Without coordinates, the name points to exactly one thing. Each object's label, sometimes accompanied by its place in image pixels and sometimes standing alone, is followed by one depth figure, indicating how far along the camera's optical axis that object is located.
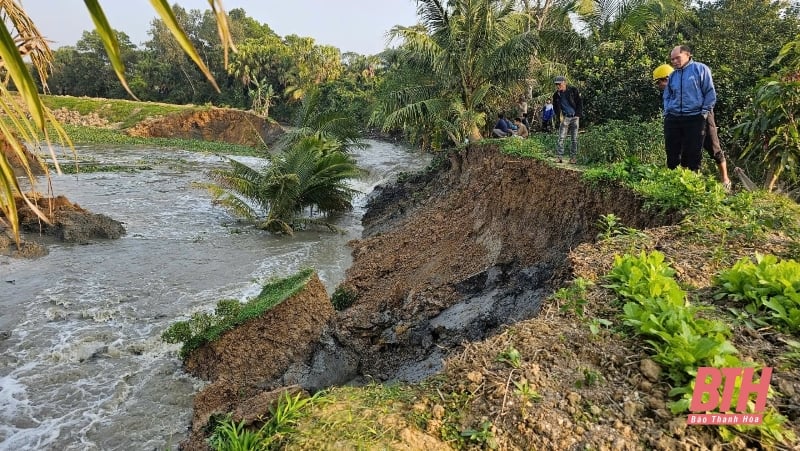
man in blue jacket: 5.55
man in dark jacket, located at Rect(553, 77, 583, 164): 8.23
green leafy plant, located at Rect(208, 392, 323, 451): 2.30
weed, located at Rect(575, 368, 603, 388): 2.45
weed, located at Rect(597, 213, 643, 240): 4.41
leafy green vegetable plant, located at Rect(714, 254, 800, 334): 2.67
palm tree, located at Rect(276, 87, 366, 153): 17.05
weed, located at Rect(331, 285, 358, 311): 8.02
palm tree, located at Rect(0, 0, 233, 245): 1.05
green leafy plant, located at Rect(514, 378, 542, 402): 2.36
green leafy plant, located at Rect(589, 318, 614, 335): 2.79
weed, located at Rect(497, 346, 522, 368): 2.54
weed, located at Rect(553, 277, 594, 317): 3.07
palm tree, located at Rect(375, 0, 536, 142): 13.66
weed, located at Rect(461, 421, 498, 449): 2.18
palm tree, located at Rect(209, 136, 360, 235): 12.57
